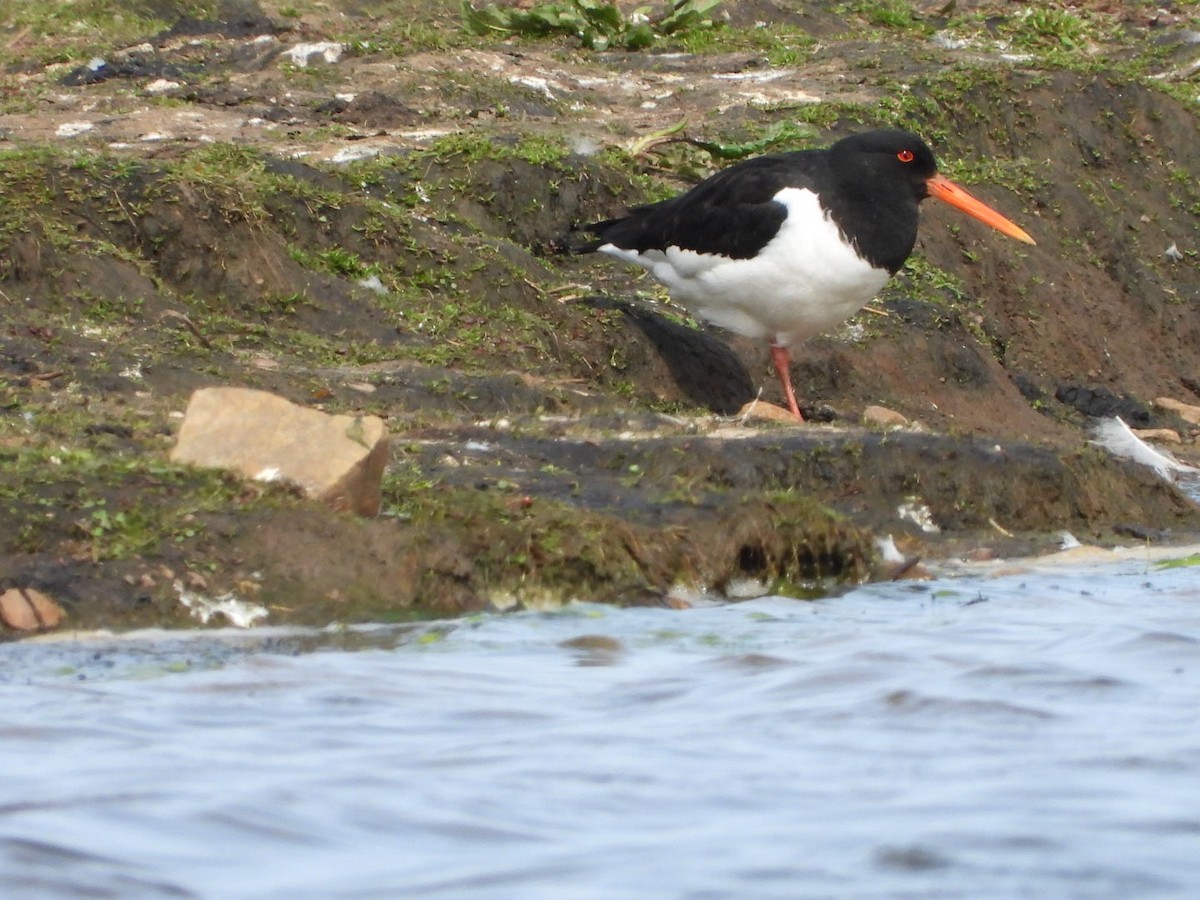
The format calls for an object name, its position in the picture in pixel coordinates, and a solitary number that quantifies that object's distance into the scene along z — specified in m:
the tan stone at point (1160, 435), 19.09
